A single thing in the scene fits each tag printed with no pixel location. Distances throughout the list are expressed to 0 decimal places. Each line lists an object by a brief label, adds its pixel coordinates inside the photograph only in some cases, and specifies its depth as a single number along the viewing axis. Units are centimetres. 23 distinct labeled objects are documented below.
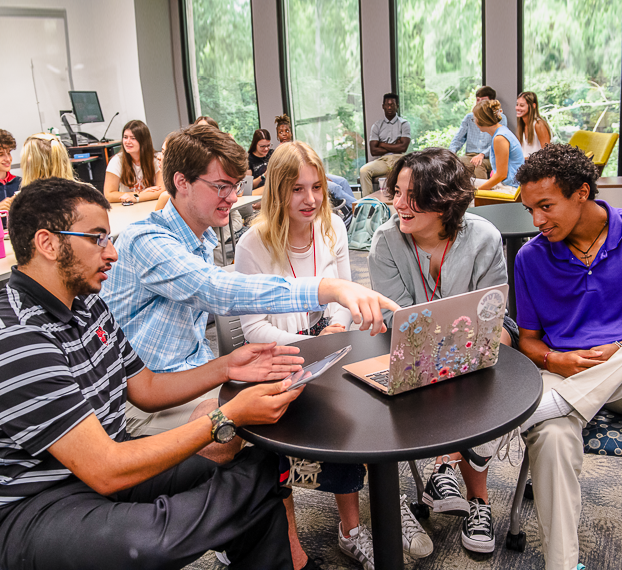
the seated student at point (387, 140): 796
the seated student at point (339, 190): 545
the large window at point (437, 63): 757
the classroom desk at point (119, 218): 261
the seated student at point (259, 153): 698
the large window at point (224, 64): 900
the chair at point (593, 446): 161
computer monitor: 802
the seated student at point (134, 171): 458
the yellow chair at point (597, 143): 499
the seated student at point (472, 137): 702
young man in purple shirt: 159
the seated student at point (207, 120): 544
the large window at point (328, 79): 837
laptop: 123
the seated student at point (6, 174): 366
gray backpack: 577
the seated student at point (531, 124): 614
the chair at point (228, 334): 200
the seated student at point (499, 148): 451
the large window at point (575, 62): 686
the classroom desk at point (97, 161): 805
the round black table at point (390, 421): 113
